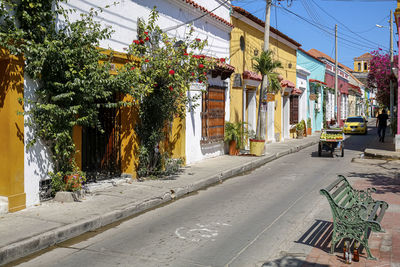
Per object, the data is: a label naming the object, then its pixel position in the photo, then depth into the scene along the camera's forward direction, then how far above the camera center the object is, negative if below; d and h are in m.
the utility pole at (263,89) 16.73 +1.39
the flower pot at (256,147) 16.39 -0.92
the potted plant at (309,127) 30.30 -0.28
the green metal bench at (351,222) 5.30 -1.28
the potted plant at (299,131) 26.91 -0.50
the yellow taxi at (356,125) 31.39 -0.20
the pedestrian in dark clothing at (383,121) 22.02 +0.09
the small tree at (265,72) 16.50 +2.05
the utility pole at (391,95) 27.83 +1.86
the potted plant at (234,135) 16.56 -0.46
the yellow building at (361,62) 110.44 +16.32
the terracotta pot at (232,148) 16.75 -0.97
